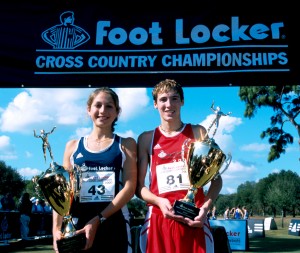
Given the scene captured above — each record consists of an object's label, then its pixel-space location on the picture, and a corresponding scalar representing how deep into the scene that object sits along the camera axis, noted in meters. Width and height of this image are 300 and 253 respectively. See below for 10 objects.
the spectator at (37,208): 17.27
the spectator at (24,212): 13.20
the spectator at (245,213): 28.69
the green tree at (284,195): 77.69
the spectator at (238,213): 28.17
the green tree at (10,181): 67.25
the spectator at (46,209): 17.97
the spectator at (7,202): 14.99
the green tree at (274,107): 21.08
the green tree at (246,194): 116.50
